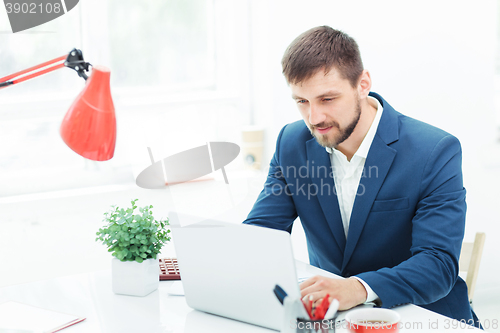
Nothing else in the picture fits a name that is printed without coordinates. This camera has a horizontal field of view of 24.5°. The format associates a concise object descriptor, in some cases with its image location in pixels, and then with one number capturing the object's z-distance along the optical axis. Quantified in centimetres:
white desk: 235
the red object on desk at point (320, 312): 215
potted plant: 252
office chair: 302
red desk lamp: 221
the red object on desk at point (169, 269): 263
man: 253
